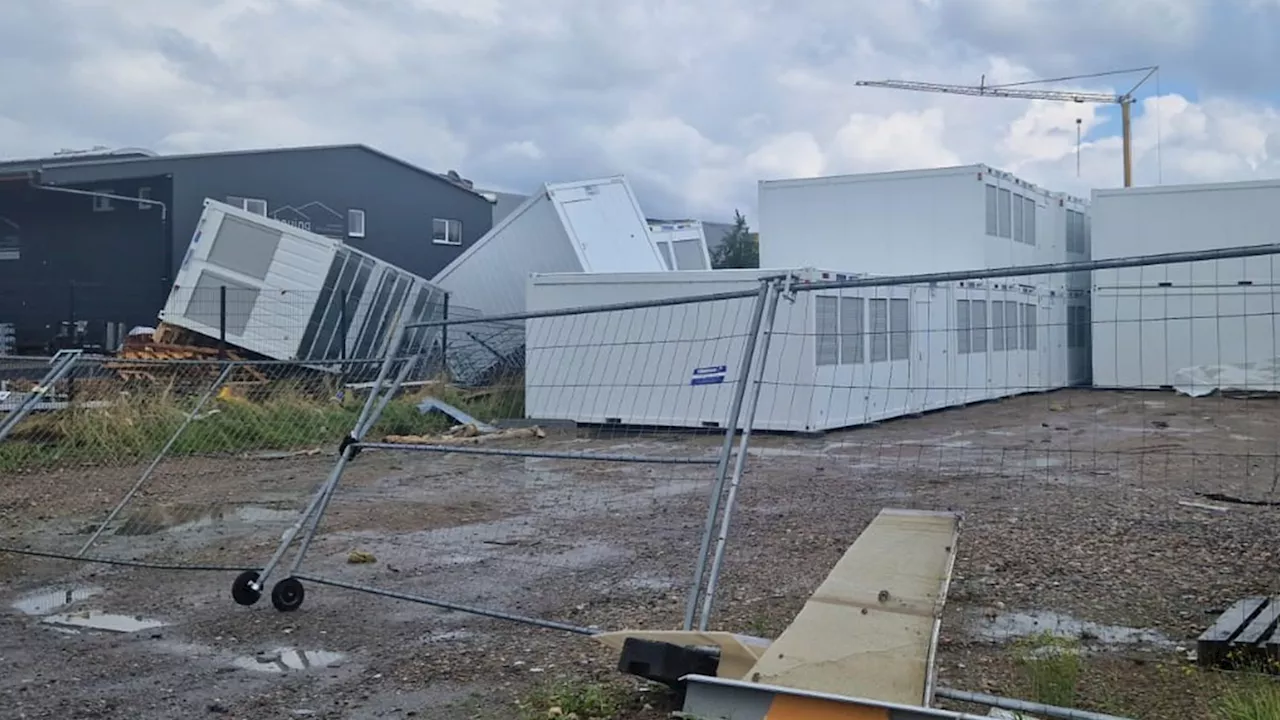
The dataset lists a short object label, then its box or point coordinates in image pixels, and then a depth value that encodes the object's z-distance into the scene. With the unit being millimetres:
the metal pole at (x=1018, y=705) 4164
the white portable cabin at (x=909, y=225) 22984
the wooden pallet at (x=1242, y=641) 5258
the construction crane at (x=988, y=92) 73812
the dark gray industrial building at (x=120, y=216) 28062
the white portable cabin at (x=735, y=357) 15516
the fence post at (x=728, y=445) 5277
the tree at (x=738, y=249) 41719
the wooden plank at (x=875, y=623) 4391
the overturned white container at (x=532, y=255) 21156
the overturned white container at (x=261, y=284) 20531
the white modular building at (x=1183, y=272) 20438
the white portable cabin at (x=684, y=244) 26031
